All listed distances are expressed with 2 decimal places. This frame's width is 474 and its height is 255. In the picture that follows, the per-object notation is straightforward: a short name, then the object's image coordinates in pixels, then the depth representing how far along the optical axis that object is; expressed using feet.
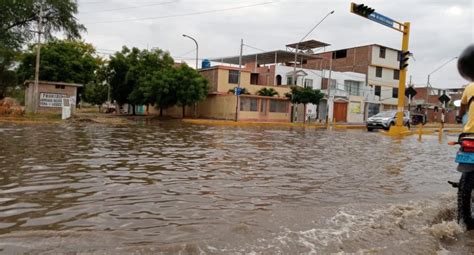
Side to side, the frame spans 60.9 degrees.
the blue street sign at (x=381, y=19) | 63.60
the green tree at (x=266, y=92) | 125.08
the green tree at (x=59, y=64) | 122.93
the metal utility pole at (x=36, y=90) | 87.30
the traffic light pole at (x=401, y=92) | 72.02
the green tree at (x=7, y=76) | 137.69
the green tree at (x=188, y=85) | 112.37
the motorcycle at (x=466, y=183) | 14.75
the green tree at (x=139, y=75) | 117.80
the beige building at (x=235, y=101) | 120.78
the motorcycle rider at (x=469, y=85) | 14.44
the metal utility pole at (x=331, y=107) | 148.66
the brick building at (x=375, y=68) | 168.66
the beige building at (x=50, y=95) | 95.04
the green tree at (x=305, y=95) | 120.26
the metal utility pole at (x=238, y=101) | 110.57
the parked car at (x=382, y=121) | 91.61
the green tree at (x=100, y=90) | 147.74
